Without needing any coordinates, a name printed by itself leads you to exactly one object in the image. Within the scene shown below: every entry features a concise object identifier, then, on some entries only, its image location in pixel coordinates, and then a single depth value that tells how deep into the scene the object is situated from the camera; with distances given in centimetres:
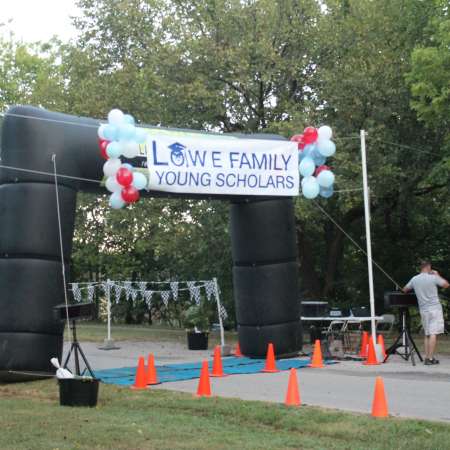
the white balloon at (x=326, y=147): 1412
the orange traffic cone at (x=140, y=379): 1160
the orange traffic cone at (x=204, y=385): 1066
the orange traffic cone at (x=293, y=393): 957
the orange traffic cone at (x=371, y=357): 1447
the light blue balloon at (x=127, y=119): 1193
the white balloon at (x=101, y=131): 1183
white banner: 1358
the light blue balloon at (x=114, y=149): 1180
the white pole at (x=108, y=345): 1969
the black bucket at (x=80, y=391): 970
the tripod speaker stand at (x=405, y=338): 1413
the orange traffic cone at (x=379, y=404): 859
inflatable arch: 1234
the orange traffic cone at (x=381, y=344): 1492
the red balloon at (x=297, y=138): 1502
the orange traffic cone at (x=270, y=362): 1358
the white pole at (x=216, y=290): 1803
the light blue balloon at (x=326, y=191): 1435
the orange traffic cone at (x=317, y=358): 1409
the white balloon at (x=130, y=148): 1186
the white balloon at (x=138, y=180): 1247
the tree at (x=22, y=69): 3828
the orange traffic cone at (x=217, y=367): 1294
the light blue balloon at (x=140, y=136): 1196
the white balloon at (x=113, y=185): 1227
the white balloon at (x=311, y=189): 1396
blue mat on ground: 1270
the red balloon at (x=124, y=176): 1219
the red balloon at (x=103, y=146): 1253
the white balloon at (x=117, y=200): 1234
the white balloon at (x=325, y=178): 1401
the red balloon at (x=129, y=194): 1229
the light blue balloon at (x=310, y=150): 1445
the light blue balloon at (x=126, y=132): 1179
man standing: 1380
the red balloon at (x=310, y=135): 1443
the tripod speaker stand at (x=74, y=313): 1126
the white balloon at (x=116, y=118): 1177
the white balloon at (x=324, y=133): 1406
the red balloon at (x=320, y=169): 1440
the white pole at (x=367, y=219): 1451
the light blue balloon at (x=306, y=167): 1415
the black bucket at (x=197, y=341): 1950
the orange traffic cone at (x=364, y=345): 1588
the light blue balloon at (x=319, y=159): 1456
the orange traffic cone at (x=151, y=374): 1209
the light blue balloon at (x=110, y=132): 1177
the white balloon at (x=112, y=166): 1215
